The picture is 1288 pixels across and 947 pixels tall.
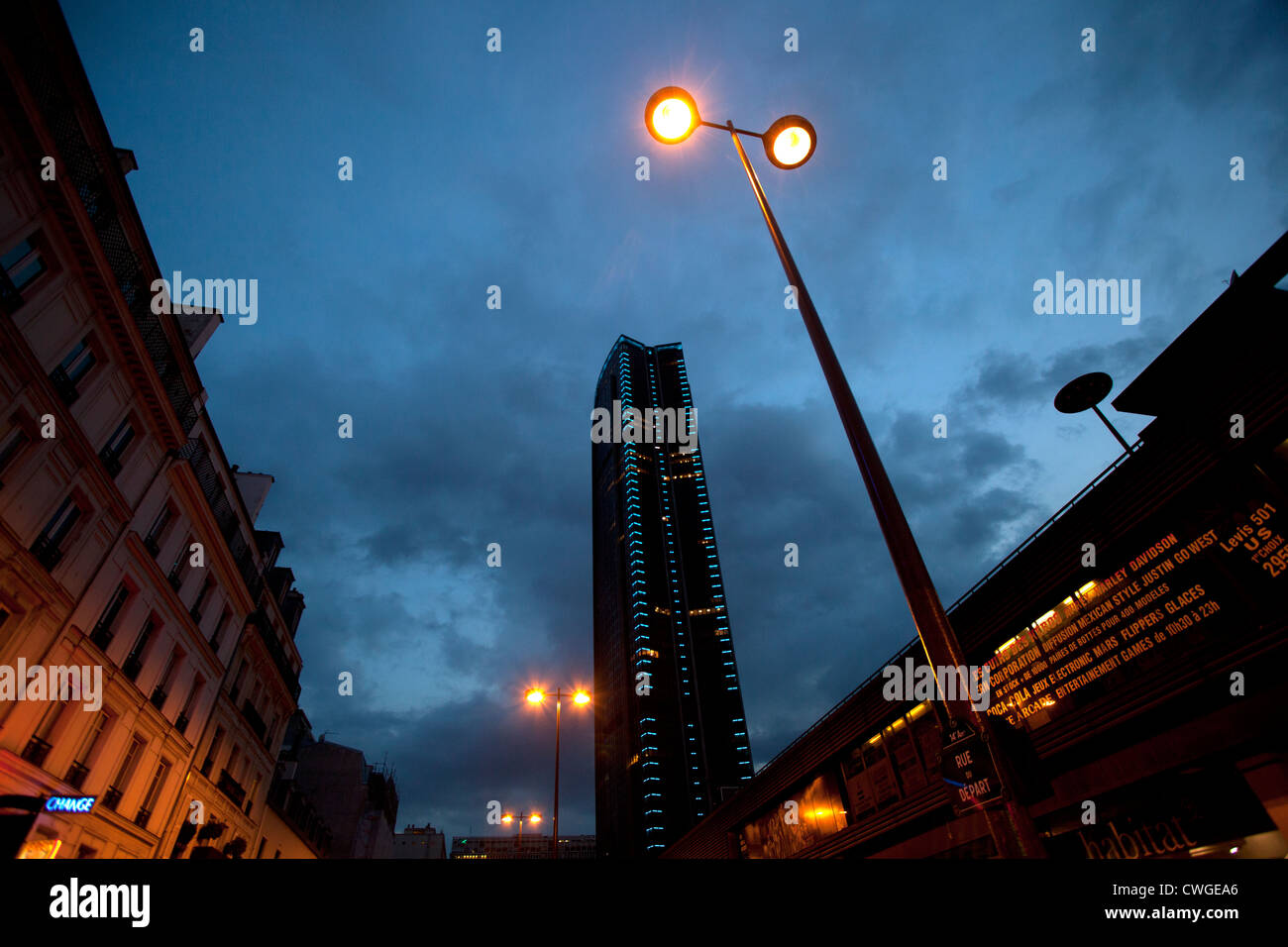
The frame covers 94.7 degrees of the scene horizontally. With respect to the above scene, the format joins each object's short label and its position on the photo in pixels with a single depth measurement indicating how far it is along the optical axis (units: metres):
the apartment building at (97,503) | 16.66
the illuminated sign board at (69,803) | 16.43
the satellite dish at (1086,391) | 14.95
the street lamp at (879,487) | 4.44
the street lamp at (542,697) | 24.58
